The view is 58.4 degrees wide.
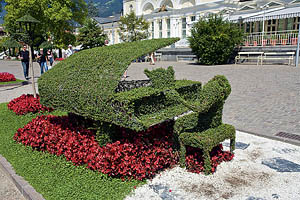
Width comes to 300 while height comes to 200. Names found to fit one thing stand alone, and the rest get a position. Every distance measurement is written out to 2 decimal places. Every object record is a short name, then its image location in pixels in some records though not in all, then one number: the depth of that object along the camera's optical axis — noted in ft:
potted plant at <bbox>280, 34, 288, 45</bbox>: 75.97
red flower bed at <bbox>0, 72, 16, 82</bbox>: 52.85
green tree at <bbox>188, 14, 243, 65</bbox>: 76.38
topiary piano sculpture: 13.62
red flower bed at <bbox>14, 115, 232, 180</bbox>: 14.89
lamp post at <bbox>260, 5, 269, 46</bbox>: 79.42
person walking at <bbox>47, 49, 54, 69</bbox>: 68.95
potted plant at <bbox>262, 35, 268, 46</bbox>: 79.92
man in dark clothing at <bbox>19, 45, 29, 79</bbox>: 53.83
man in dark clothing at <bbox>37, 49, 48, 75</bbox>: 55.72
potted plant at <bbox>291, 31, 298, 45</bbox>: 74.24
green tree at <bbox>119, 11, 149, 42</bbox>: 115.03
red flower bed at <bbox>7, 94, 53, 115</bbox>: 27.89
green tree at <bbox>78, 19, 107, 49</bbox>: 90.06
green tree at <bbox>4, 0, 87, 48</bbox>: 100.99
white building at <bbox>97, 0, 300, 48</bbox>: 78.33
